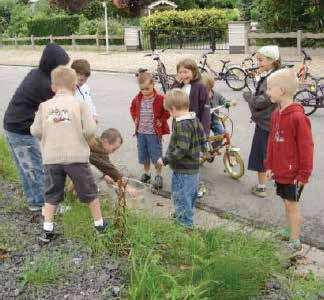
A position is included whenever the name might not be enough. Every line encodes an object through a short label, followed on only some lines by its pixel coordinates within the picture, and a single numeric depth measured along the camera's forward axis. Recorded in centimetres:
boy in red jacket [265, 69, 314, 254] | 448
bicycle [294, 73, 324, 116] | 1088
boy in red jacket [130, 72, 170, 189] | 625
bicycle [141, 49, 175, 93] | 1142
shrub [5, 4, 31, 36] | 4062
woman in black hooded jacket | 490
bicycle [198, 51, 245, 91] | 1491
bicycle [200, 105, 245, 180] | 689
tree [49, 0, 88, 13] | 3994
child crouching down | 515
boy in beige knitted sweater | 430
